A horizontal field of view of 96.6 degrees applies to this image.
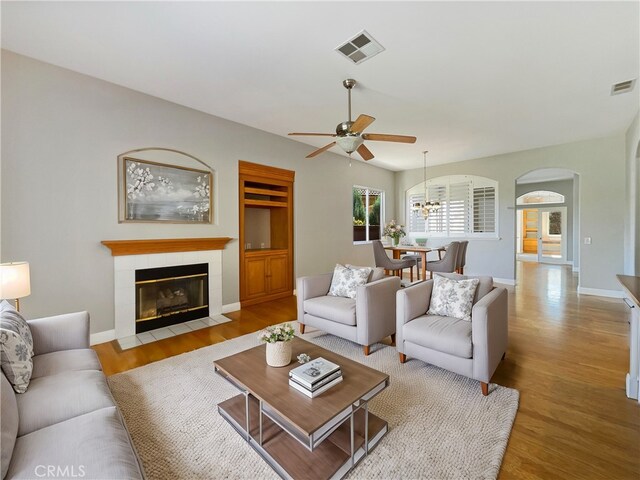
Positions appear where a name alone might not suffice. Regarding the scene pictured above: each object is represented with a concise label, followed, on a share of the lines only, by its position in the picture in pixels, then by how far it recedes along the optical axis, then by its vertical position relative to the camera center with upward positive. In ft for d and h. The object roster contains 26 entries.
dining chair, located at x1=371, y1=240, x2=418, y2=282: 19.03 -1.64
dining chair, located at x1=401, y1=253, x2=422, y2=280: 20.36 -1.50
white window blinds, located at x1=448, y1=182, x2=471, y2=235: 23.85 +2.47
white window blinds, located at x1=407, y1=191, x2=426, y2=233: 26.76 +1.83
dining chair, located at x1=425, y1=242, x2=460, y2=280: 18.17 -1.54
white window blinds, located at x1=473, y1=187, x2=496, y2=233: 22.46 +2.19
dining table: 18.81 -0.87
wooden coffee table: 4.88 -3.30
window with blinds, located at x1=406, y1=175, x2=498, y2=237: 22.68 +2.53
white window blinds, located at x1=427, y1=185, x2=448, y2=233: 25.11 +2.24
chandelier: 21.08 +2.30
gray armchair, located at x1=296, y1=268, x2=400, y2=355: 9.66 -2.64
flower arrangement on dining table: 21.54 +0.37
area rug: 5.25 -4.18
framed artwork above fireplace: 11.57 +1.96
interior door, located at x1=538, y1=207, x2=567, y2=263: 33.03 +0.20
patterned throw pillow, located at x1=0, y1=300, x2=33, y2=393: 5.04 -2.14
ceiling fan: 9.92 +3.54
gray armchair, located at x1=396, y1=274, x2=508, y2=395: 7.29 -2.69
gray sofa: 3.55 -2.84
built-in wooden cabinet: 15.81 +0.33
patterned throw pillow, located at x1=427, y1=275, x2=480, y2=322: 8.75 -1.93
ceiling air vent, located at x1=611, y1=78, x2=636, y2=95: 10.87 +5.88
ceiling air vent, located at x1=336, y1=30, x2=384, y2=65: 8.23 +5.77
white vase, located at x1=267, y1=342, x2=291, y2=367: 6.32 -2.60
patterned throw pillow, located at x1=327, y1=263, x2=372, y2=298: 11.25 -1.74
